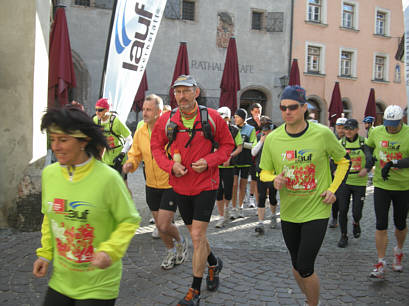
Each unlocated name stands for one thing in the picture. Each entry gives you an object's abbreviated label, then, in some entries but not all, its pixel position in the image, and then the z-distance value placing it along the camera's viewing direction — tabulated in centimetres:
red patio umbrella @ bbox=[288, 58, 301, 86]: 1822
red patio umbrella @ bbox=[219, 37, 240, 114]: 1431
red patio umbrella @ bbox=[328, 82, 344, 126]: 1997
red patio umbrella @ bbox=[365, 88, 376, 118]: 1989
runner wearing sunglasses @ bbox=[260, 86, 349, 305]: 339
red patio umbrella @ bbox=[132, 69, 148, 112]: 1455
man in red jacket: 388
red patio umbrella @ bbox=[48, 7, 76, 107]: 941
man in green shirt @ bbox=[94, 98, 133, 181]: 684
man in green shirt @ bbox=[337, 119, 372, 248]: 631
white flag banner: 693
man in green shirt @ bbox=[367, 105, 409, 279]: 485
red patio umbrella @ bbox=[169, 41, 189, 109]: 1398
